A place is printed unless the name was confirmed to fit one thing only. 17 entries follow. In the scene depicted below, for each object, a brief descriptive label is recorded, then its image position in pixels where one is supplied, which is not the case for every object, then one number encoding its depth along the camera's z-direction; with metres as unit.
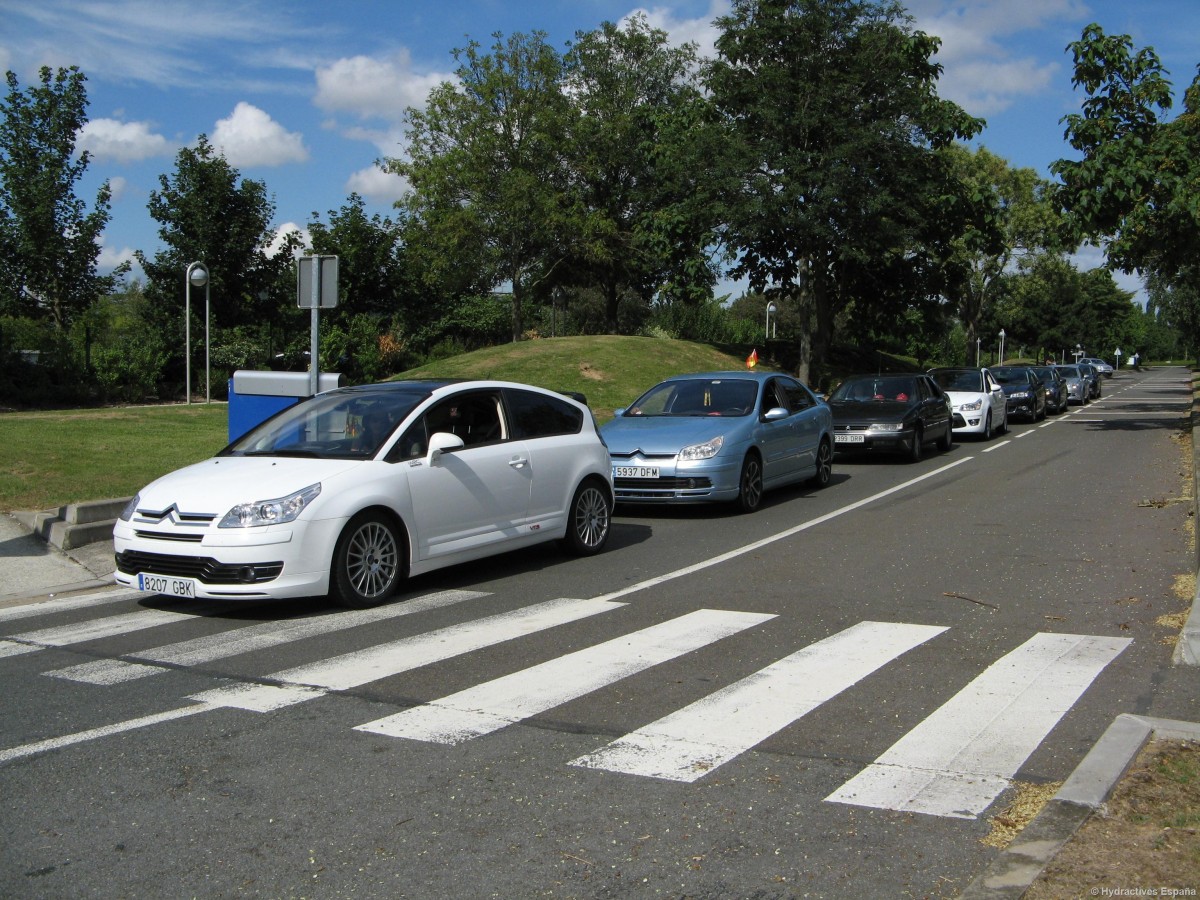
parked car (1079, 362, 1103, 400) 45.91
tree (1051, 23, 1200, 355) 25.75
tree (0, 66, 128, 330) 30.67
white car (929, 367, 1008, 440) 24.62
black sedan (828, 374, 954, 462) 19.09
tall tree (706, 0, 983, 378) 34.44
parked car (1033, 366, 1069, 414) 35.47
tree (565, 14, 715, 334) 40.50
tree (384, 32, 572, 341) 43.34
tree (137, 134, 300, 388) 35.62
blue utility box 12.72
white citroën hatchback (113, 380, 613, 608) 7.87
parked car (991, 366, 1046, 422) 30.77
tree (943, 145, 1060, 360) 58.03
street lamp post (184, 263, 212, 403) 27.25
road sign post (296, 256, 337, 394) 12.63
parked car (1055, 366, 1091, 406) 42.78
